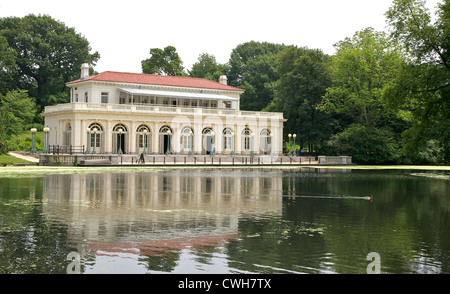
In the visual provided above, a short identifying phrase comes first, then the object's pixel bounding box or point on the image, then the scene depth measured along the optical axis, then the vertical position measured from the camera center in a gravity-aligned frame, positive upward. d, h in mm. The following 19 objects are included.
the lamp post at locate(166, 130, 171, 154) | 68788 +650
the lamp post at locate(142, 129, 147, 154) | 70888 +587
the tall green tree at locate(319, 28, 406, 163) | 67062 +6768
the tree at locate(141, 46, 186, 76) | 102375 +15571
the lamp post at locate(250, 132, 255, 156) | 78438 +718
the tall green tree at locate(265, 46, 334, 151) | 75438 +7626
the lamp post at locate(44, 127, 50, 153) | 69012 +650
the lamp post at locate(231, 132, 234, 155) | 75375 +689
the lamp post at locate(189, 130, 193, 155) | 73875 +1297
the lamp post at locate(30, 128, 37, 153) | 63156 -100
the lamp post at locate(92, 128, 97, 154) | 64825 +1563
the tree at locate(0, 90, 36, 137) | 78375 +5821
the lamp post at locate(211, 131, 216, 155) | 73956 +64
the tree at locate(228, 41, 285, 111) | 99750 +14206
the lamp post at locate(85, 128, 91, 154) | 62472 +1082
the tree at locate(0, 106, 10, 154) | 48438 +2265
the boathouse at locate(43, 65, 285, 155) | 68500 +3713
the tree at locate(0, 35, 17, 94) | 84638 +11879
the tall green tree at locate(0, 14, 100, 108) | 92625 +15899
